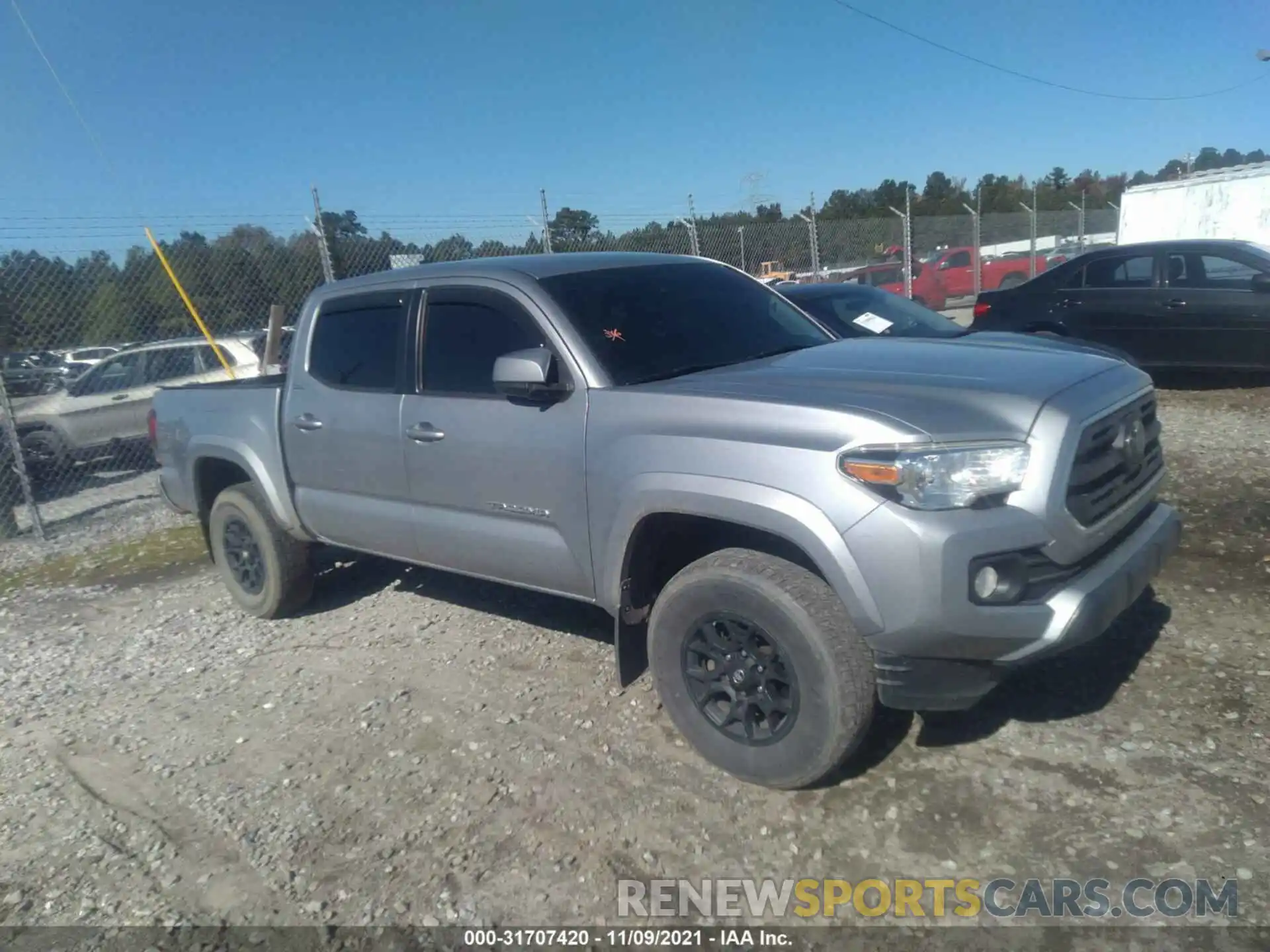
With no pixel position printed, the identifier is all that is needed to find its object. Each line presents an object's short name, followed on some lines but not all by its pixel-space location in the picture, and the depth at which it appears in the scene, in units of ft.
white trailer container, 51.65
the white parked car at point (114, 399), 35.50
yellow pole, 31.88
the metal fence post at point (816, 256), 48.21
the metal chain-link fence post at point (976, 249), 60.44
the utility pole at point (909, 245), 50.06
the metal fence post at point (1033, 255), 67.26
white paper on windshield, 24.68
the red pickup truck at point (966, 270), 71.05
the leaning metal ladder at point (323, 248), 33.01
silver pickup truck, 9.39
